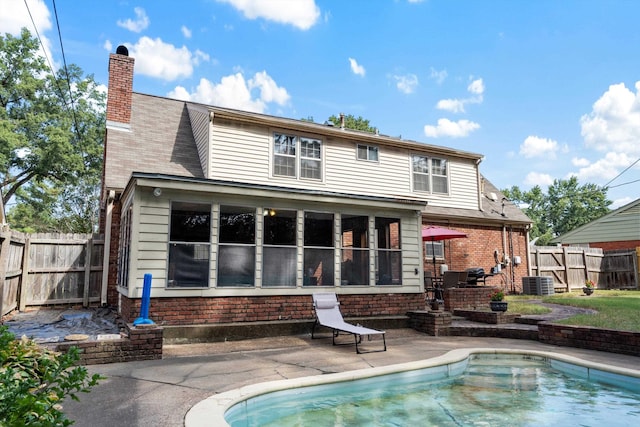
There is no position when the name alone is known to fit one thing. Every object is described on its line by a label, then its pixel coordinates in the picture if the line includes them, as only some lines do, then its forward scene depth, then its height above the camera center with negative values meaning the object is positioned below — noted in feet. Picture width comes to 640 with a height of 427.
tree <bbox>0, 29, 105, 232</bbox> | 81.46 +27.19
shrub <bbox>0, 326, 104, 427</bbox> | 6.05 -2.08
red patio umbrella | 38.60 +3.65
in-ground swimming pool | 14.24 -5.10
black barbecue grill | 38.93 -0.27
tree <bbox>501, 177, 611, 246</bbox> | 168.25 +28.39
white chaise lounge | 24.67 -2.71
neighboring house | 70.23 +7.50
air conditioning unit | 48.96 -1.53
